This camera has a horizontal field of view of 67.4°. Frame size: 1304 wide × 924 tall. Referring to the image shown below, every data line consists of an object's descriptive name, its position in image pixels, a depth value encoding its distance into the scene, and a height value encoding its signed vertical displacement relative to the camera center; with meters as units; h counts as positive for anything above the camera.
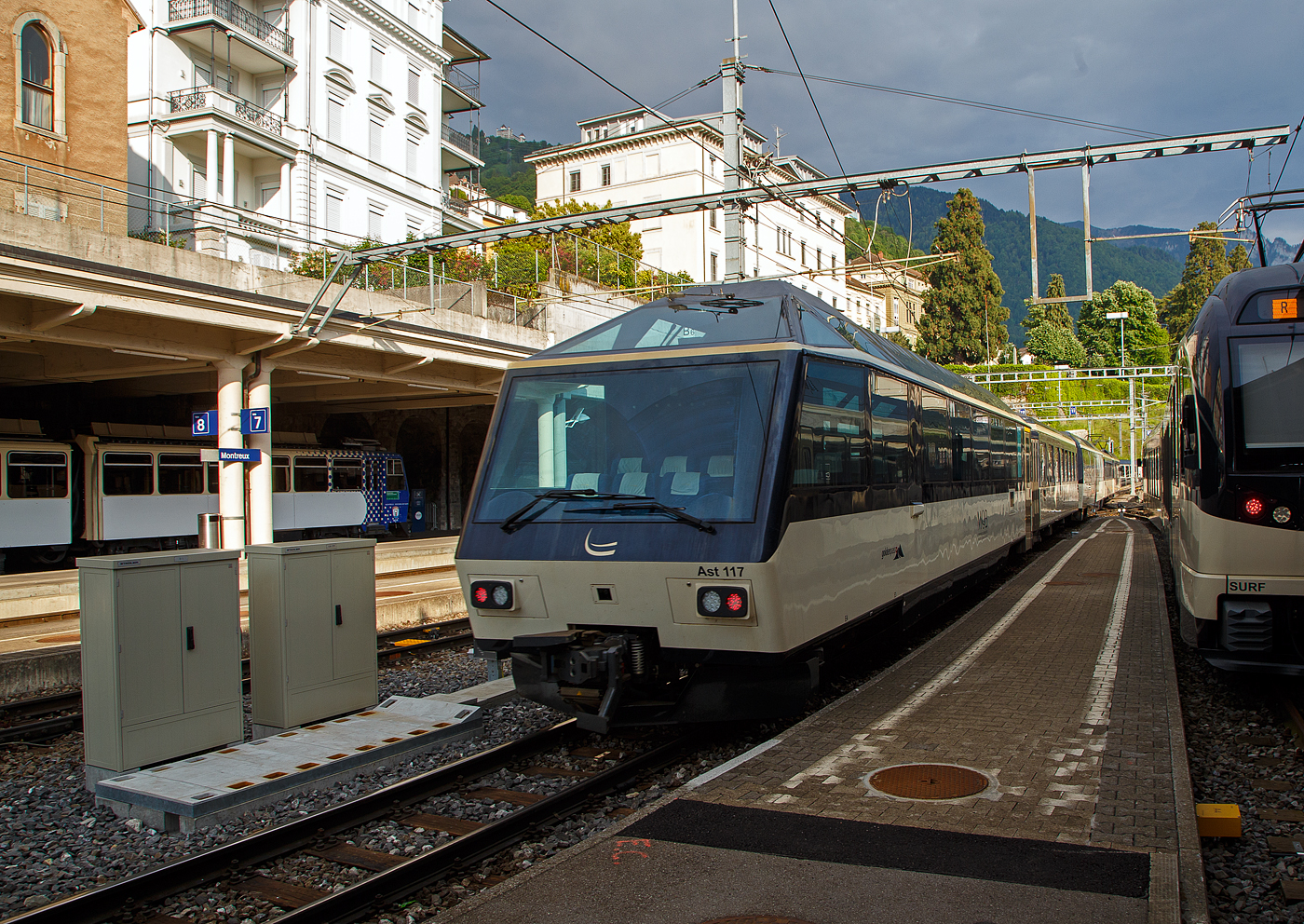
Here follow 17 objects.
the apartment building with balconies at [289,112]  34.50 +14.41
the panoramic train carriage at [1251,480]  6.92 -0.12
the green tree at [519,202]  62.62 +18.22
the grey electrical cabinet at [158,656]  5.80 -1.02
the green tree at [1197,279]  79.50 +15.59
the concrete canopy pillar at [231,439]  19.50 +1.04
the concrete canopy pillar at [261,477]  20.14 +0.25
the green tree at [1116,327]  81.38 +12.04
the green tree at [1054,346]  77.12 +9.82
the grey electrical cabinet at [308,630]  6.80 -1.02
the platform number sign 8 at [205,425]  19.56 +1.33
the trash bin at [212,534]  21.99 -1.09
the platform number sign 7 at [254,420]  19.67 +1.40
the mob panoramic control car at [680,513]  5.89 -0.22
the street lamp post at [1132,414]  36.28 +2.50
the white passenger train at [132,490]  21.34 +0.03
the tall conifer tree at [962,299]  65.56 +11.70
